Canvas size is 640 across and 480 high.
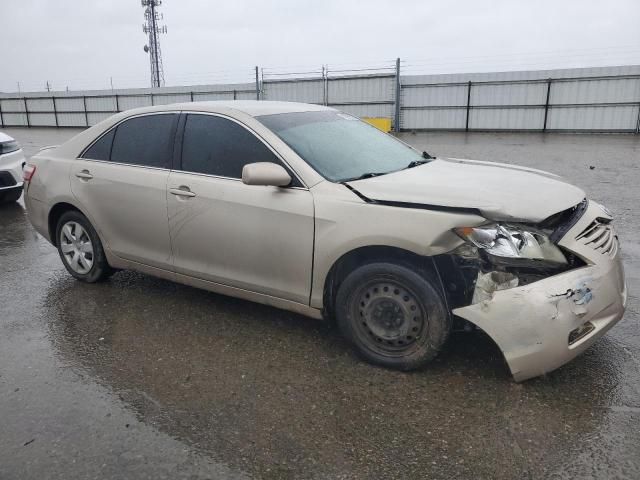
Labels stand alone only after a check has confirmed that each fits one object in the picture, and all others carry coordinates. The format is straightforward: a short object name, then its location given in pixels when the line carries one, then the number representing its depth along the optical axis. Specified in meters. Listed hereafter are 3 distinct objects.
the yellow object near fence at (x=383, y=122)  21.33
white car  8.02
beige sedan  2.89
